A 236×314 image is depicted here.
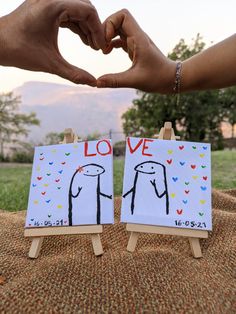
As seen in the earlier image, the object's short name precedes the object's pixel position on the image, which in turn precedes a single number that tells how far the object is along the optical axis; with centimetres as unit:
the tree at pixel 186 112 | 916
